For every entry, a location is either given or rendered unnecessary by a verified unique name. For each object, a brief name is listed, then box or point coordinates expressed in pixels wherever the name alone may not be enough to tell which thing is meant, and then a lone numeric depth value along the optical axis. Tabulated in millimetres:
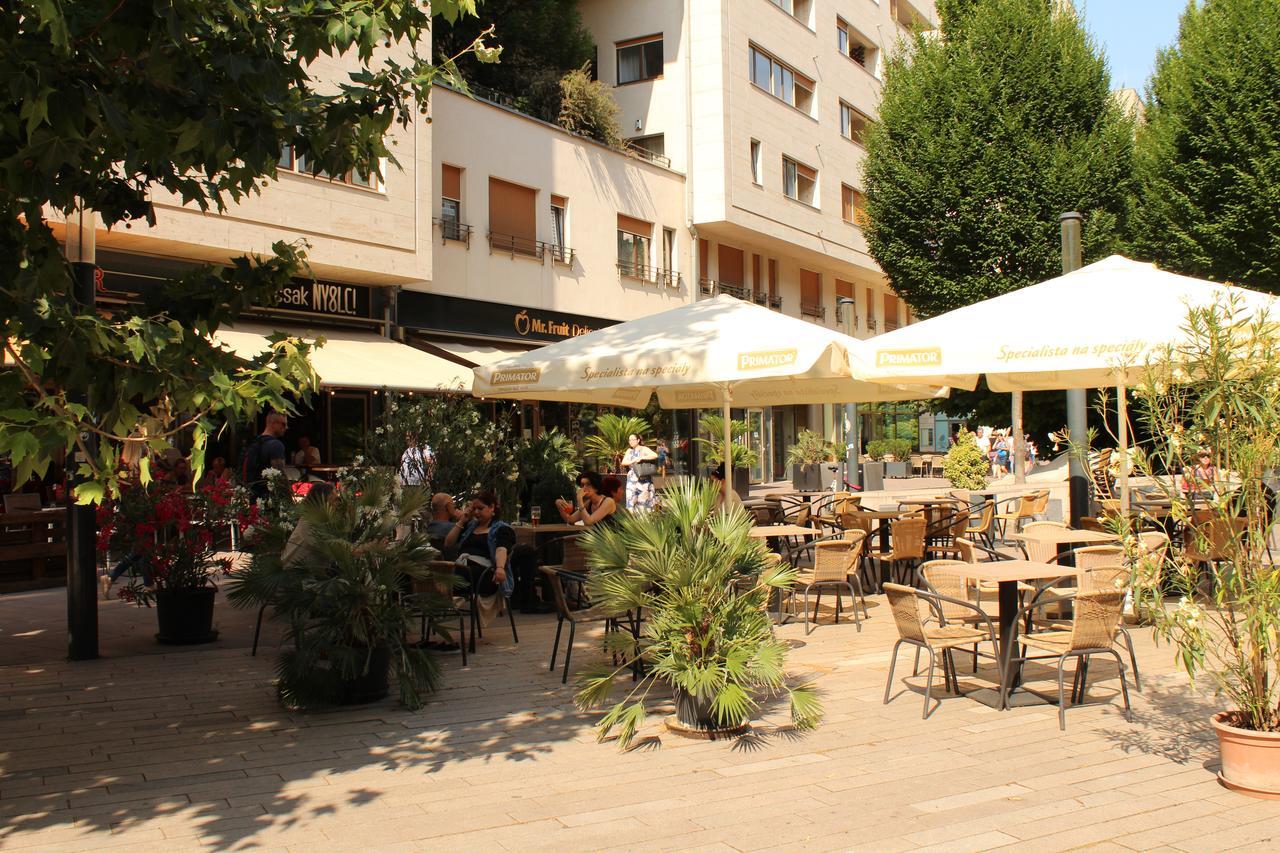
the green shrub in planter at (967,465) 20438
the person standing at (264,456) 12406
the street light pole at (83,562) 8266
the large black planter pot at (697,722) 6059
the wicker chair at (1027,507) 13547
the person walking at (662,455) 24747
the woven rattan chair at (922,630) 6289
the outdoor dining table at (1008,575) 6480
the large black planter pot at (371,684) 6832
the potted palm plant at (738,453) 24438
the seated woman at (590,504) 10414
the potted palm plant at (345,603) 6559
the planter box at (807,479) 27603
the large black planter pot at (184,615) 8859
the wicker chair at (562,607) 7312
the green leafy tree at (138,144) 4387
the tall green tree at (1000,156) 21844
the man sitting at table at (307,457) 16812
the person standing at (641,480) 13617
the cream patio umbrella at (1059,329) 8297
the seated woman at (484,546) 8438
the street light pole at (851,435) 24062
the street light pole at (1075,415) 11656
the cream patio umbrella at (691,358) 8773
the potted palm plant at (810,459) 27844
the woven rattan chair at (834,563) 8820
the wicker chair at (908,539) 10156
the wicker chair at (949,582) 6730
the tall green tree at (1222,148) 18031
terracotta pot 4754
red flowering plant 8562
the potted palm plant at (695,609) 5895
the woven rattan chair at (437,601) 6969
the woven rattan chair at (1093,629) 6109
